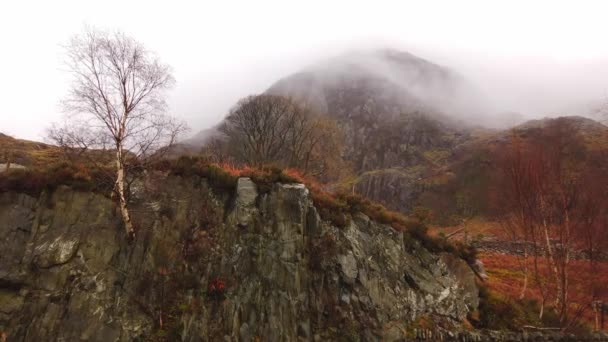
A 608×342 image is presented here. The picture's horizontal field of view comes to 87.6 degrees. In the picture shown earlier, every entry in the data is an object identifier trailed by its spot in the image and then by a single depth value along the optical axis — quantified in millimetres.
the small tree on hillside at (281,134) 29281
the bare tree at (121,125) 13984
